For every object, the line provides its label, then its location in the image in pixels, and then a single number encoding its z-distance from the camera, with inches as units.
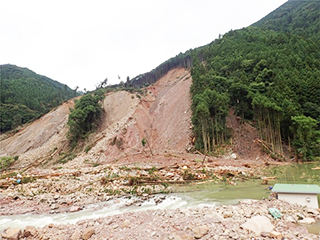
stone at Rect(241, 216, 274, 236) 209.6
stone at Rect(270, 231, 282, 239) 195.0
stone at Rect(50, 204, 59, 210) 404.8
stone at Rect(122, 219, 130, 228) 250.8
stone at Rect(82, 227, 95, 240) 236.8
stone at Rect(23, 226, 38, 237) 266.9
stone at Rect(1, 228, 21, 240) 261.9
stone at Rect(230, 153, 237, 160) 915.1
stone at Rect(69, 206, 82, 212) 382.0
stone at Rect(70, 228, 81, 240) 239.2
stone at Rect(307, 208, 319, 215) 258.4
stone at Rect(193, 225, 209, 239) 207.7
